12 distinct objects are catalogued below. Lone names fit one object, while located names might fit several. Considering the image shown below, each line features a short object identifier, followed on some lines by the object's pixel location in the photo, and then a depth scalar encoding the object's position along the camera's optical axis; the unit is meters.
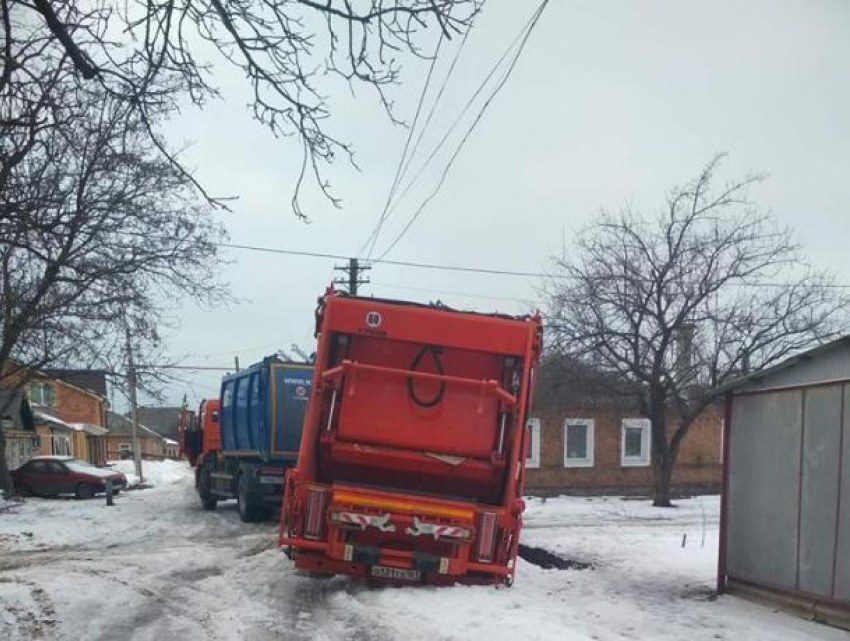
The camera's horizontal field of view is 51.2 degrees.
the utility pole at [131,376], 24.27
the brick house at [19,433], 37.47
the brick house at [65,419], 28.05
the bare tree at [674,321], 22.67
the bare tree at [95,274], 18.77
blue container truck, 18.19
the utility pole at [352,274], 37.07
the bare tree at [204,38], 5.73
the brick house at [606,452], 32.75
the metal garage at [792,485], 8.84
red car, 30.36
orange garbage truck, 9.56
